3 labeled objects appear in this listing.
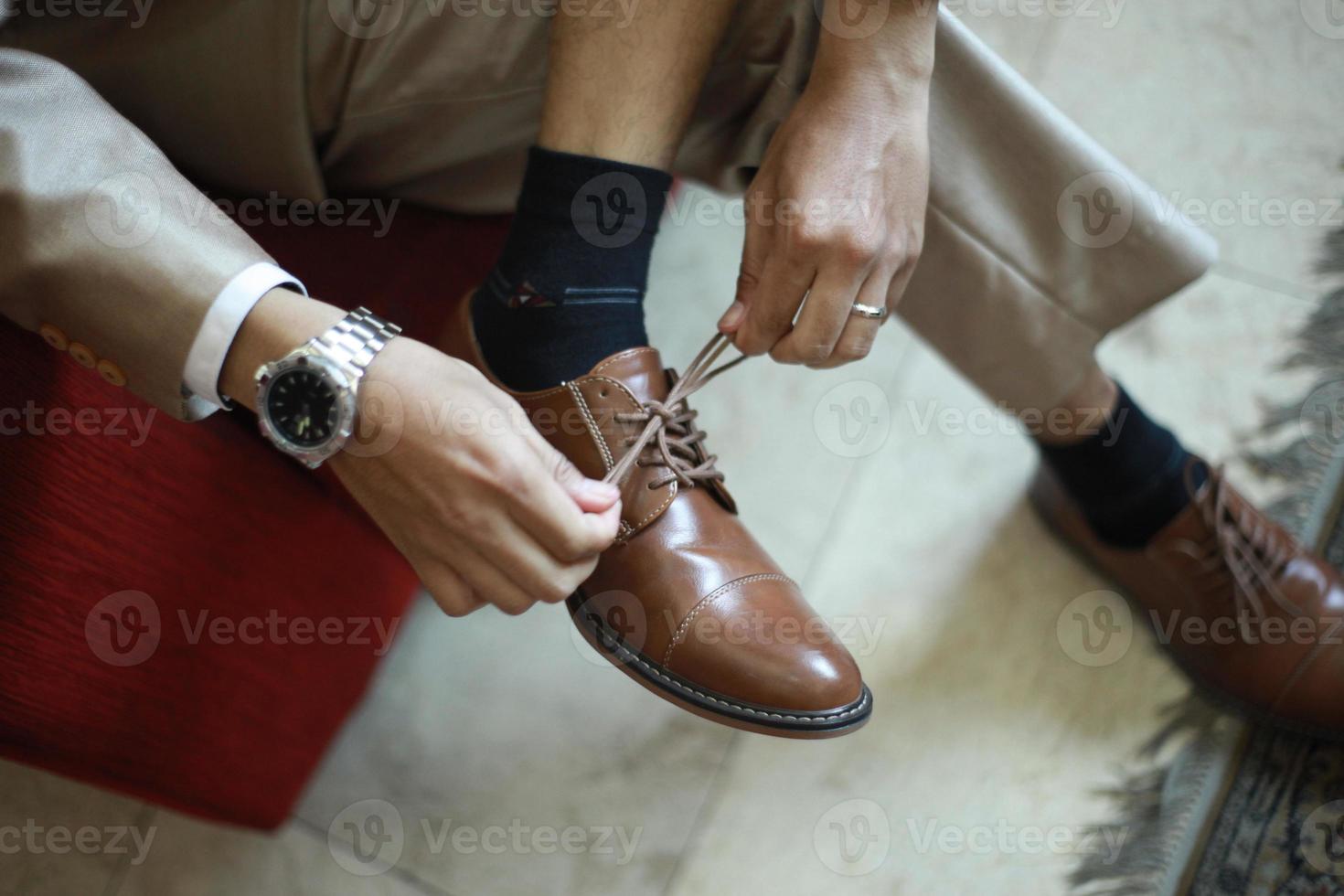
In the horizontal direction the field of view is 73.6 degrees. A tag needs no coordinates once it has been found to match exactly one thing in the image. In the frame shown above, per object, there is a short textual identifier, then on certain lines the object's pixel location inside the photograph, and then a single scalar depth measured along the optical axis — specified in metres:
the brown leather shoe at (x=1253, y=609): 0.93
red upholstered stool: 0.64
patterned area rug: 0.93
